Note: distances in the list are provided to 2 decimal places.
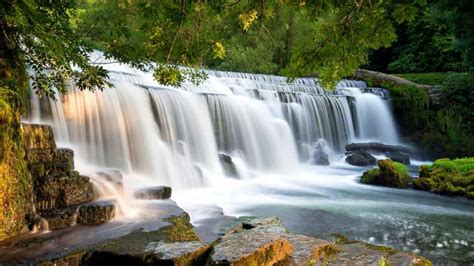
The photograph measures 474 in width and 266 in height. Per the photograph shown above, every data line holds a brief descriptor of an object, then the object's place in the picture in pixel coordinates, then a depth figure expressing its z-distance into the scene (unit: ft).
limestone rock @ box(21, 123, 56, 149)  20.10
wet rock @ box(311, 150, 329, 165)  54.60
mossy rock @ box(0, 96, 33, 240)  16.46
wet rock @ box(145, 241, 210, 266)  12.85
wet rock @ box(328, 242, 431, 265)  13.82
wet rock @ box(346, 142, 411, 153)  57.47
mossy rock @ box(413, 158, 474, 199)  35.72
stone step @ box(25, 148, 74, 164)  19.50
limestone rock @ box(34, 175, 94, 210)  18.88
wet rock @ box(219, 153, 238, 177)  41.86
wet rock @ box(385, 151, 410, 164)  53.93
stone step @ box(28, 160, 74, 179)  19.22
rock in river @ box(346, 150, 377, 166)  53.22
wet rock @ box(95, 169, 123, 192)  22.39
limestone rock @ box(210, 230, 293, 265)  12.21
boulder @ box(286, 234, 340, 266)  13.35
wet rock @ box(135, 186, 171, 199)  23.22
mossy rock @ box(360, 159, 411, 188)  38.99
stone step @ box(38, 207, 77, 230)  17.47
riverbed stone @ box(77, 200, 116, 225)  18.43
